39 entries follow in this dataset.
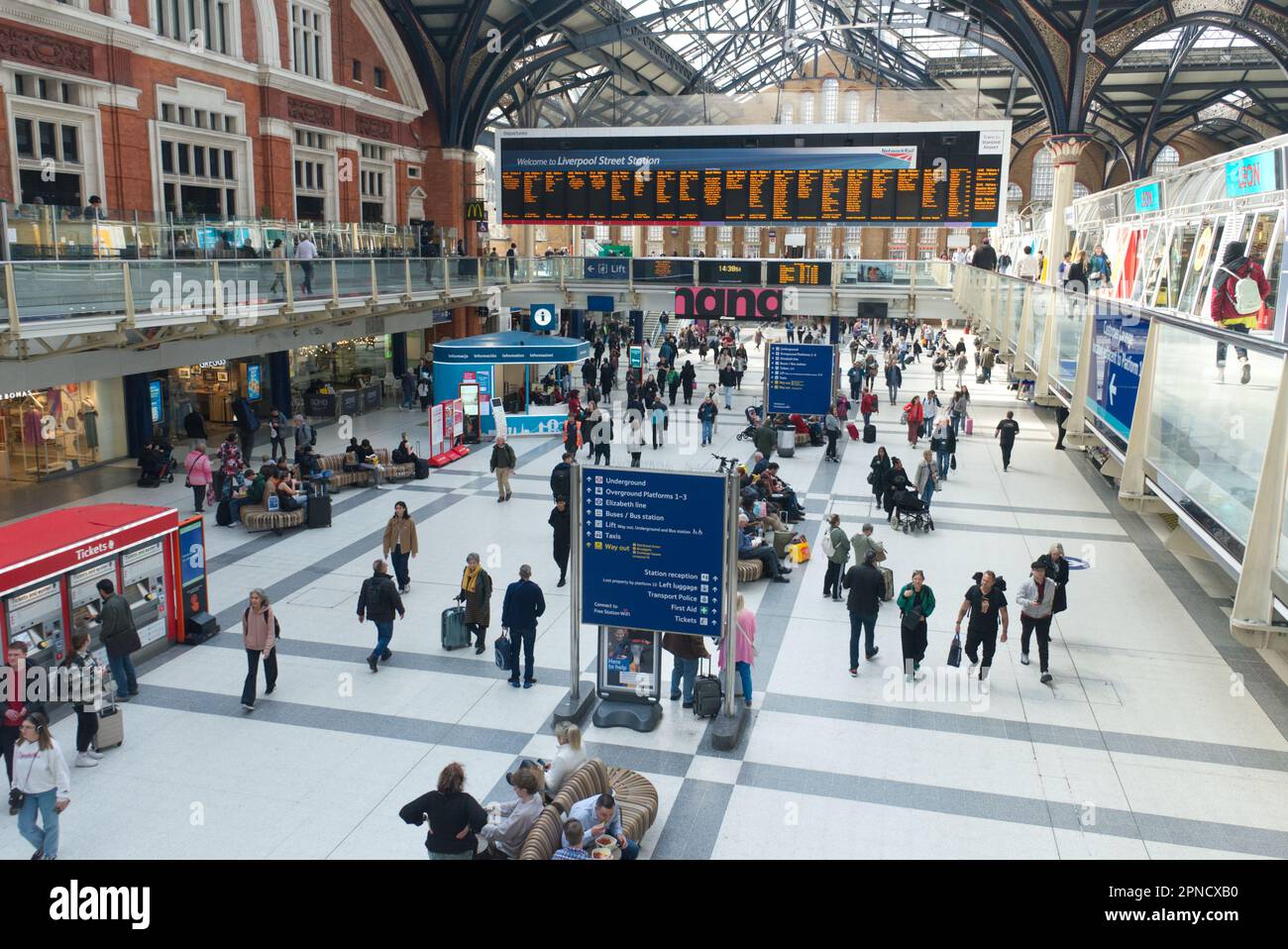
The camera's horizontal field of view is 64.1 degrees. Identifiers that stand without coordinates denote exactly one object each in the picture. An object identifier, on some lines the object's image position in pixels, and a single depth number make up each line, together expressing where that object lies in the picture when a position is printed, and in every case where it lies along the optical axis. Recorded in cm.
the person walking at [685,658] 1049
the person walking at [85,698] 921
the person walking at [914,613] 1095
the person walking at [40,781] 743
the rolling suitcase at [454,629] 1205
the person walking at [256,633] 1029
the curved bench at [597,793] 717
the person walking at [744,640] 1035
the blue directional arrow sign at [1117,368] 1219
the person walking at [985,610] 1083
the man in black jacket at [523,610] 1070
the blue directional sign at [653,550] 969
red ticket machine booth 1012
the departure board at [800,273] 3319
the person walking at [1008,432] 2198
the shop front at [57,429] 2077
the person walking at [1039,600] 1128
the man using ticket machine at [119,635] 1023
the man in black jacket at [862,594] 1134
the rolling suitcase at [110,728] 940
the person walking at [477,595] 1178
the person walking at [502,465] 1930
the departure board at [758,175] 2820
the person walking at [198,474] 1788
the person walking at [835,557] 1366
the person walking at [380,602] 1127
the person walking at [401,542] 1357
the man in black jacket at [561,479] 1600
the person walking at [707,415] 2538
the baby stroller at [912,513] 1738
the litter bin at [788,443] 2420
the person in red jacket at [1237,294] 931
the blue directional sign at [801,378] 2528
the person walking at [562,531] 1434
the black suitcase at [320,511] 1714
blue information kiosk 2647
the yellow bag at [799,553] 1572
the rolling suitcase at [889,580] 1394
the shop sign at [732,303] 3234
